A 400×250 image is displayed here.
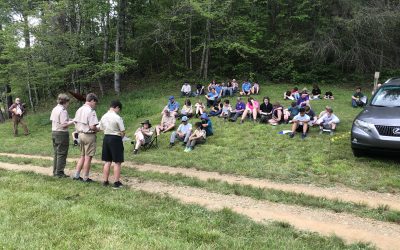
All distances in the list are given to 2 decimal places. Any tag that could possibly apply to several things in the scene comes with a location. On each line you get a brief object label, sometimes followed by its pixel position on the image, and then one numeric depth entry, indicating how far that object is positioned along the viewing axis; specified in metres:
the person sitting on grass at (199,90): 21.14
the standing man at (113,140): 7.05
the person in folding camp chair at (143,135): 11.98
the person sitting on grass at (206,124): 12.45
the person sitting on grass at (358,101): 16.88
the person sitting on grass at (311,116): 12.36
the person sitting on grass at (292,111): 13.57
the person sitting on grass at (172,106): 15.62
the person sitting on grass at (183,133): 12.17
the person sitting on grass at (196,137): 11.66
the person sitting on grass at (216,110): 15.66
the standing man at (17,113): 17.45
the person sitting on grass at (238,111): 14.58
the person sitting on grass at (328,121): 11.81
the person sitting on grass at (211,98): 17.69
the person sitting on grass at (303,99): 14.85
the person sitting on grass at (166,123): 13.81
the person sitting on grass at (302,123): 11.67
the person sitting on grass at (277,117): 13.48
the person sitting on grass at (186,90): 21.03
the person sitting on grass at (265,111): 13.88
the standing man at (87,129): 7.47
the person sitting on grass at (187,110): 15.36
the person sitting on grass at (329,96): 19.02
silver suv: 7.99
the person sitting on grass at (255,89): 20.64
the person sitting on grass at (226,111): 14.96
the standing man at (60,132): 7.84
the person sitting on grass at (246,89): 20.38
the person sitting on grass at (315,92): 19.34
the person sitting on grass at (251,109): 14.19
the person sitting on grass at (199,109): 15.49
